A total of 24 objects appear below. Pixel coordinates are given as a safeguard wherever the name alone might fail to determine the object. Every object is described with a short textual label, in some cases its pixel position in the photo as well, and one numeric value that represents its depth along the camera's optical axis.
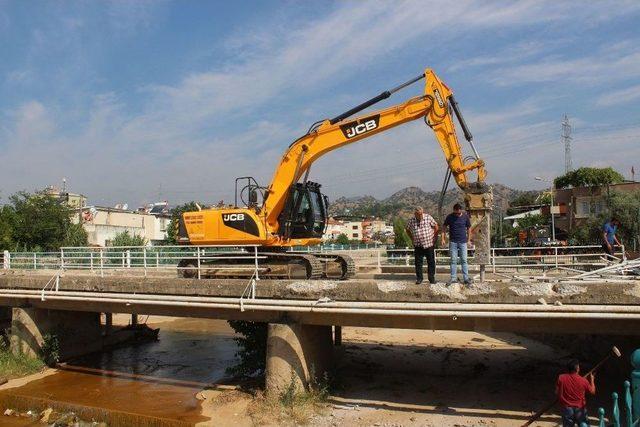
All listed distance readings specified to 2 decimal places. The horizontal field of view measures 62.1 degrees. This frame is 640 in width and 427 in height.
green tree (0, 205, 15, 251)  36.50
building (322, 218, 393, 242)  131.88
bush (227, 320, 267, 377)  13.30
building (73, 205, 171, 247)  55.44
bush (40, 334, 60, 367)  15.54
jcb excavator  13.20
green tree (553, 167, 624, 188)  60.76
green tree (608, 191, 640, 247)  37.22
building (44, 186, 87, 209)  63.03
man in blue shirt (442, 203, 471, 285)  9.81
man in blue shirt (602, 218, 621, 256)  13.38
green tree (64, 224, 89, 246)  40.75
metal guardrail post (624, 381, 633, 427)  5.91
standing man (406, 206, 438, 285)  10.34
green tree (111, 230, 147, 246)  40.48
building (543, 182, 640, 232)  43.88
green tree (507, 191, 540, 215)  96.78
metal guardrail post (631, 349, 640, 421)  5.93
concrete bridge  8.88
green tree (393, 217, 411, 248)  65.89
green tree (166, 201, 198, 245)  47.63
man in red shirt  7.43
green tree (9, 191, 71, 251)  38.69
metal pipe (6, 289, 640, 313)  8.51
